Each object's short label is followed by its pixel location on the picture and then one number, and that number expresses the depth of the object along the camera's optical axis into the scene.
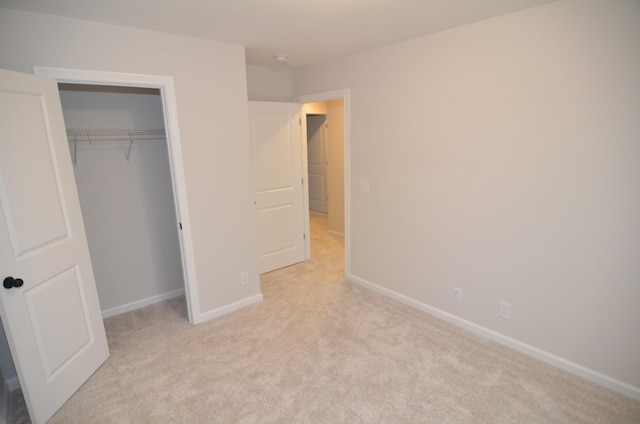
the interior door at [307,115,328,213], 6.97
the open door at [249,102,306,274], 3.84
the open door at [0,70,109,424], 1.82
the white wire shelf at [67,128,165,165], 2.86
